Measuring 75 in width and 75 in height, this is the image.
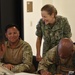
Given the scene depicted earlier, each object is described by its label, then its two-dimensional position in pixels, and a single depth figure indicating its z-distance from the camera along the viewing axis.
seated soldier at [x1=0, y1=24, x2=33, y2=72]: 3.40
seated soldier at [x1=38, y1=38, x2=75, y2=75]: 2.84
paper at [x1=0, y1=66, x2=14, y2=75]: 2.29
